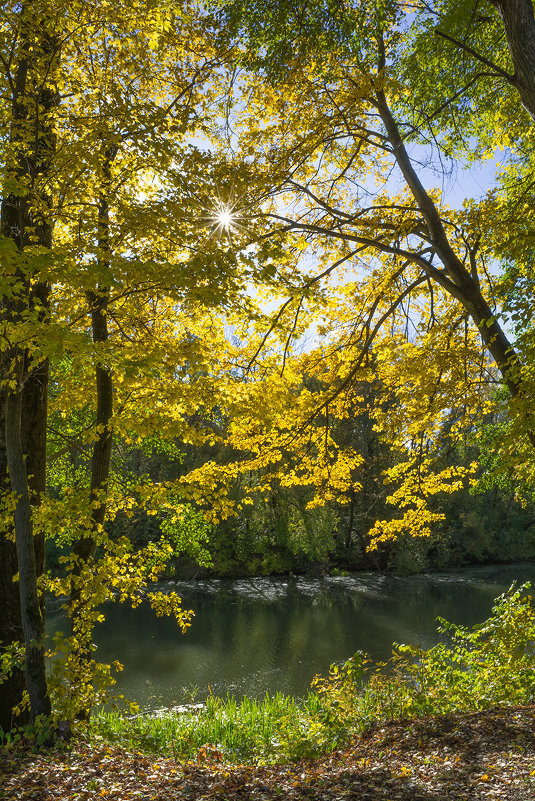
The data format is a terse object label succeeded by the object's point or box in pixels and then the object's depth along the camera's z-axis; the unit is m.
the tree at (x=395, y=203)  5.20
